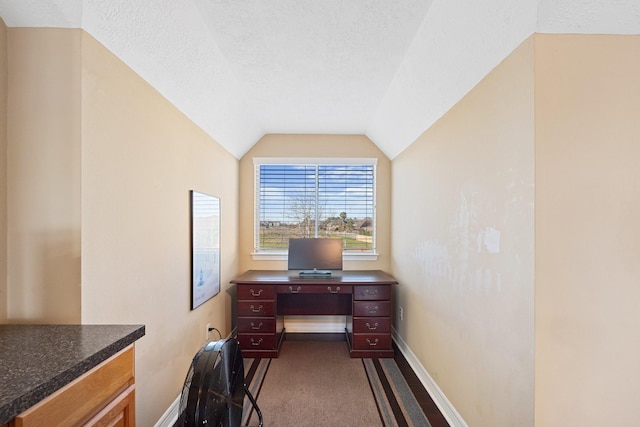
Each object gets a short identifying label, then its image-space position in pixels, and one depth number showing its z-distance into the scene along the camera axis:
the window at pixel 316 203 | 3.92
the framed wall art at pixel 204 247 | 2.37
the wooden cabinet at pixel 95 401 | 0.75
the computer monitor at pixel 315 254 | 3.50
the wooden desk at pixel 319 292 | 3.09
